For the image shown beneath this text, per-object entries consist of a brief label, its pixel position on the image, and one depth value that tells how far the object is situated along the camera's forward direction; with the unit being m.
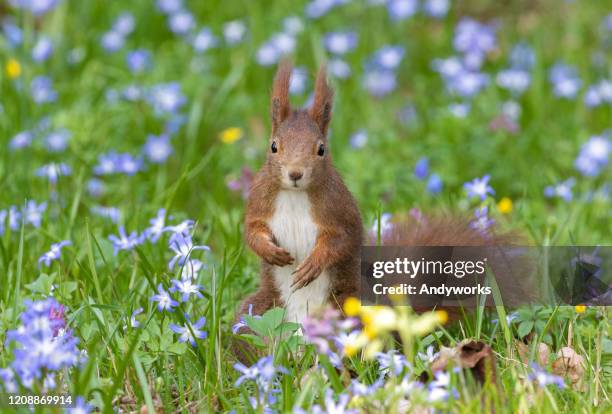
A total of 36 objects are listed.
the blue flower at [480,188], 3.55
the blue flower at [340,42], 6.04
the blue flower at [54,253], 3.20
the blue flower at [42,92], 5.24
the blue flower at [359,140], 5.00
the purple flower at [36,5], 6.08
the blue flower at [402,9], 6.32
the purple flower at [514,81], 5.61
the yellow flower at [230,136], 5.07
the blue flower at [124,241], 3.34
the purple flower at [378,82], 5.84
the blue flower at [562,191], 4.18
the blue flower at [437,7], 6.42
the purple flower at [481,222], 3.30
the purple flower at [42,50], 5.64
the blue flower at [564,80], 5.50
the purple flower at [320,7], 6.32
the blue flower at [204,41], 5.93
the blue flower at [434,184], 4.34
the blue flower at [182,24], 6.21
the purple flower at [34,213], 3.78
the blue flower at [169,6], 6.40
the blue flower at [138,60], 5.57
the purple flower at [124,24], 6.14
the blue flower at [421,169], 4.49
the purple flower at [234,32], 6.08
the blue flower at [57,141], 4.71
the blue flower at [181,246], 3.11
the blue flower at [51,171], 4.38
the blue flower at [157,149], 4.82
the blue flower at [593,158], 4.70
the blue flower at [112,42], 5.95
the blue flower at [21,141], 4.59
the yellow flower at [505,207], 4.15
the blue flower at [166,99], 5.20
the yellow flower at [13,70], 5.39
